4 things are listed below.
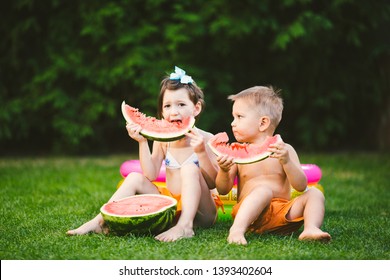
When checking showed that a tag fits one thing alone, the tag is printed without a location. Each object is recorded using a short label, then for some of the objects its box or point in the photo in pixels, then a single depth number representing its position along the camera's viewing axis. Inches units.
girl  156.9
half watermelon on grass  149.4
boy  150.7
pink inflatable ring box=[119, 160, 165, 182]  200.7
